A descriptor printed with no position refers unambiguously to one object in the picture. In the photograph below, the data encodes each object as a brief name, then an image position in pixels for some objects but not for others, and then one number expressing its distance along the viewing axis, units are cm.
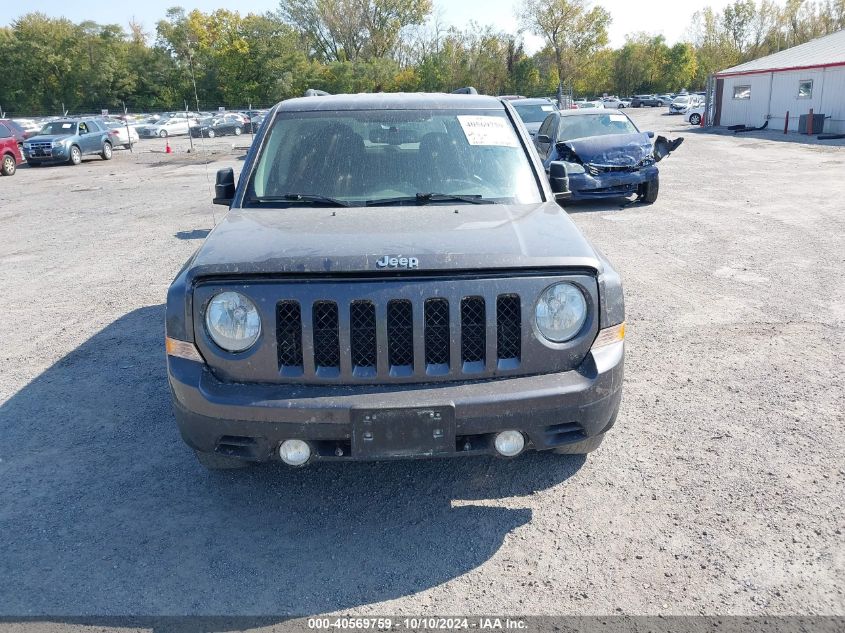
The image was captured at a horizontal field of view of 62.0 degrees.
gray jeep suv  292
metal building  3031
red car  2414
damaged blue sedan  1229
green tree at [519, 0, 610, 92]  7694
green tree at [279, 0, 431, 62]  7175
